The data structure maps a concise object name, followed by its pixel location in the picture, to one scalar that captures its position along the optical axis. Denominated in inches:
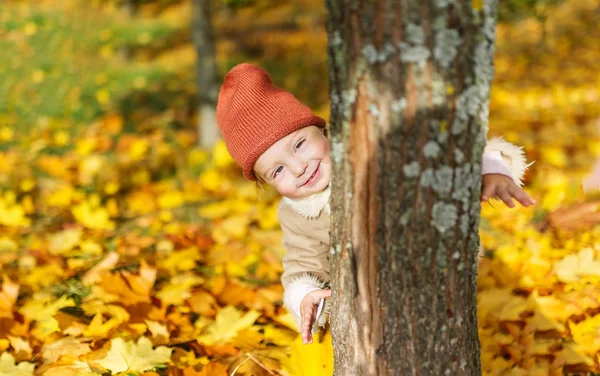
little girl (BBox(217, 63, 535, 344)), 68.6
